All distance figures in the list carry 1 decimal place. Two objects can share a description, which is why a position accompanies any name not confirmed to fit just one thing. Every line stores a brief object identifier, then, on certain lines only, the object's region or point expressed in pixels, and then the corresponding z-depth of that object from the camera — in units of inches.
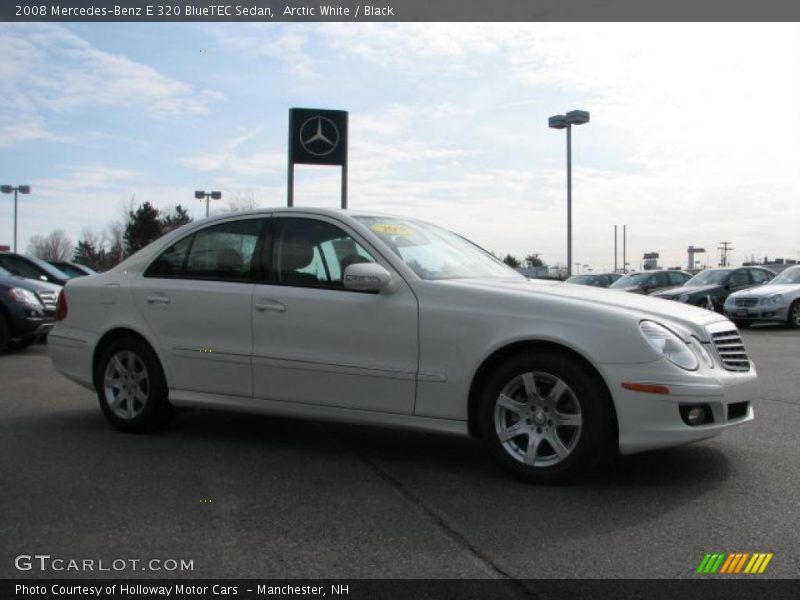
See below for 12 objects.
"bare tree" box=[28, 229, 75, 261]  3442.4
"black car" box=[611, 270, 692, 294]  854.5
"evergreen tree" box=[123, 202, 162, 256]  2640.3
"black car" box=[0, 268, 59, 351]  440.8
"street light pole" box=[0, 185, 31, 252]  2266.2
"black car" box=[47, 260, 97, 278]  686.1
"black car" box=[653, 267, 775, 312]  751.7
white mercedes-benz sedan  163.0
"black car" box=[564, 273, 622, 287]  1013.8
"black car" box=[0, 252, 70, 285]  521.0
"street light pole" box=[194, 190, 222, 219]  2021.4
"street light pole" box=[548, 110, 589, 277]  1205.1
